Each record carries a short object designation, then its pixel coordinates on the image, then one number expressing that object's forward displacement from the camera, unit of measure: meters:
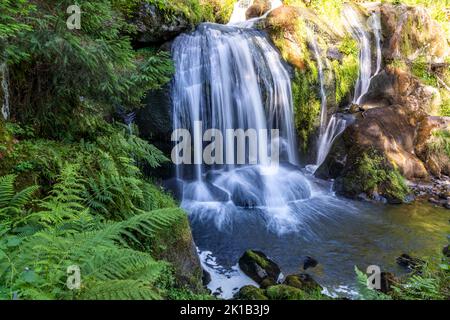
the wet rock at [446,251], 7.28
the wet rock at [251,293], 5.35
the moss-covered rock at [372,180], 10.62
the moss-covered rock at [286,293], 5.14
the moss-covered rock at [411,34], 16.83
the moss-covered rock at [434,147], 12.96
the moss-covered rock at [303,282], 5.91
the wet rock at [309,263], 6.95
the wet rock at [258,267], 6.36
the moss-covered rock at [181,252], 4.90
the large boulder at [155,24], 9.16
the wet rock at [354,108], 13.72
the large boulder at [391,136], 11.82
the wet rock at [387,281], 5.91
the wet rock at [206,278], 6.21
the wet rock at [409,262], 6.90
